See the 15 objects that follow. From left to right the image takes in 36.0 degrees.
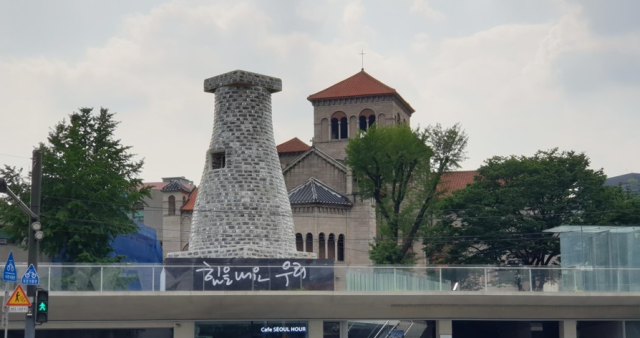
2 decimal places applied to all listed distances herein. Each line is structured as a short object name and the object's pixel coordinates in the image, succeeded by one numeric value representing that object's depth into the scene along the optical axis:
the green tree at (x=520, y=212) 69.94
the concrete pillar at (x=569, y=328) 43.81
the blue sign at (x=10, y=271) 29.19
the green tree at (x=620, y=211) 69.06
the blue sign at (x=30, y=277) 28.69
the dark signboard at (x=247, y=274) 39.84
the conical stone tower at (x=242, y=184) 43.16
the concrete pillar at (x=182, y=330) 41.00
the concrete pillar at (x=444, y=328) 42.84
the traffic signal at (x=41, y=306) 28.22
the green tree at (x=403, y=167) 67.50
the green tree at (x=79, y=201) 54.00
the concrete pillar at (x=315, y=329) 41.81
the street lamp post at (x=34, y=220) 28.98
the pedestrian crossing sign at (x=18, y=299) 28.64
